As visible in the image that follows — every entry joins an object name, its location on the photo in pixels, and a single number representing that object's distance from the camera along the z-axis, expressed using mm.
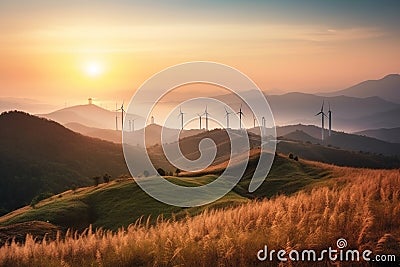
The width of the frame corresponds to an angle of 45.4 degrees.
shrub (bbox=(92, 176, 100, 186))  71575
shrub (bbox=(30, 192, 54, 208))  80962
